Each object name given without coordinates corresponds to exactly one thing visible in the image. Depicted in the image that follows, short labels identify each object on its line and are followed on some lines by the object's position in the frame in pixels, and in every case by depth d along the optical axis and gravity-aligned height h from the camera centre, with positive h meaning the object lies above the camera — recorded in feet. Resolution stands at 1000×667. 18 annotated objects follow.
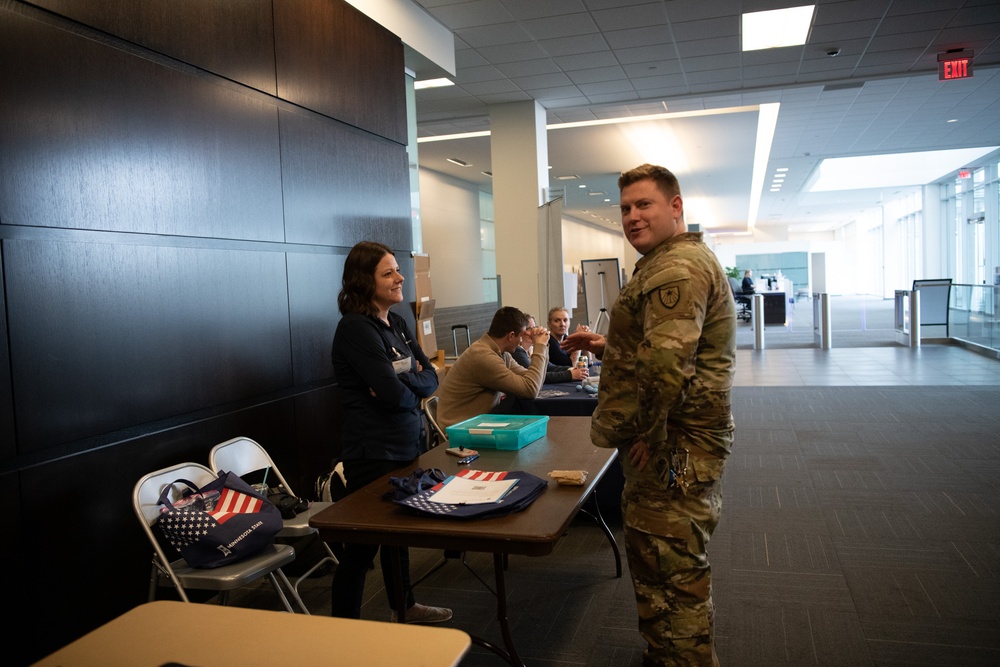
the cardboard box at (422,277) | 19.83 +0.68
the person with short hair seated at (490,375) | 13.01 -1.42
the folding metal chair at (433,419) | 13.70 -2.36
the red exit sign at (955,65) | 24.68 +7.54
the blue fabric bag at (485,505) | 6.80 -2.01
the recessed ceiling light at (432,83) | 24.98 +7.73
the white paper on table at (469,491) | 7.18 -2.01
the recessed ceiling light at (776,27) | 20.81 +7.97
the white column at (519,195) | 29.48 +4.33
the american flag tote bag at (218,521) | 8.48 -2.63
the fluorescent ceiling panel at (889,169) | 57.26 +10.15
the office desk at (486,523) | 6.37 -2.11
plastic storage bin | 9.72 -1.86
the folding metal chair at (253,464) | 10.19 -2.34
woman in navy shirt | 8.83 -1.13
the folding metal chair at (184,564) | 8.35 -3.13
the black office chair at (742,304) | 69.67 -1.41
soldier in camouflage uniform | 7.06 -1.40
